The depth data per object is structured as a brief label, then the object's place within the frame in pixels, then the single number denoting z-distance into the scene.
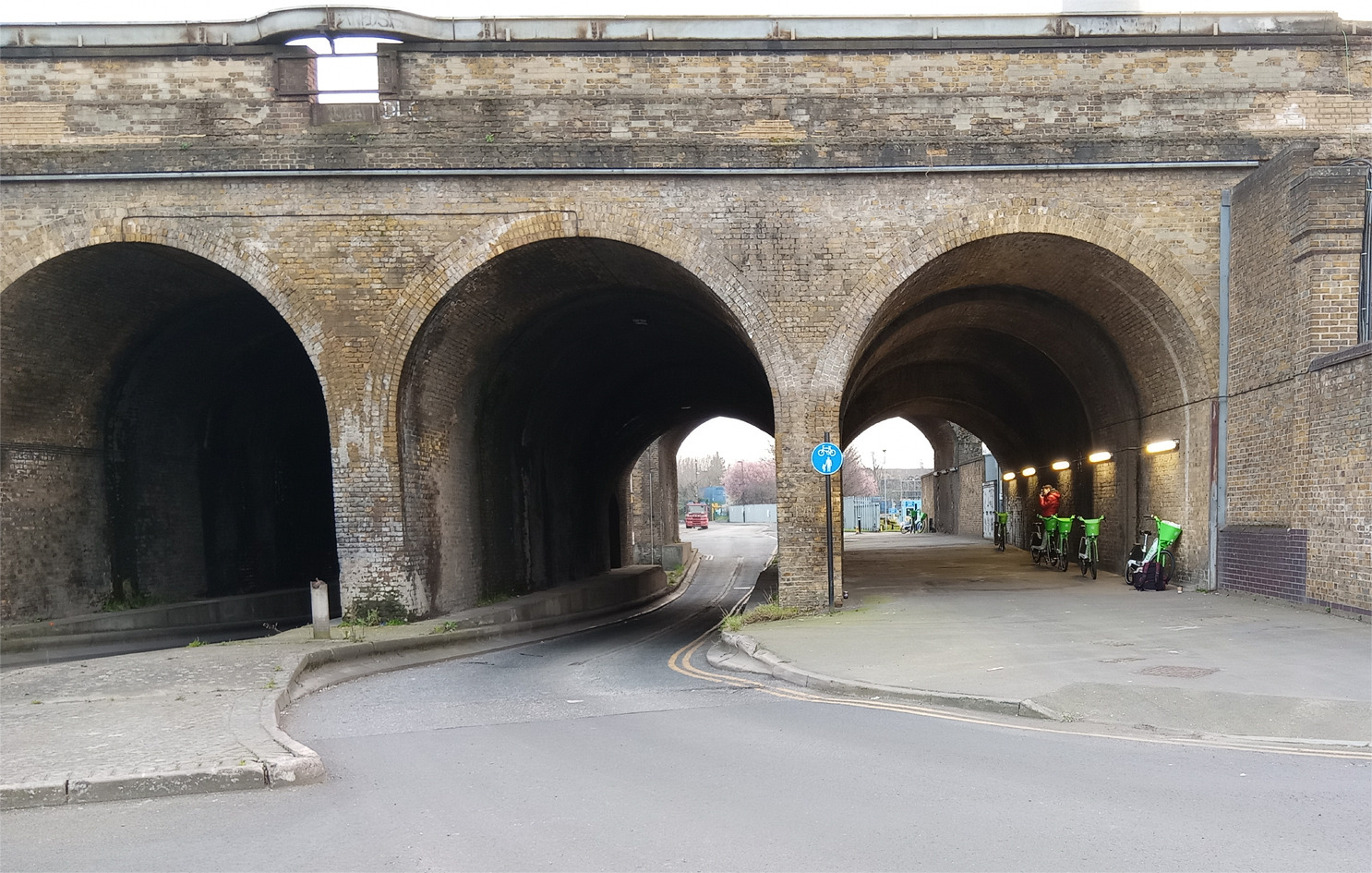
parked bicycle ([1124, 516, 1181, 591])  13.31
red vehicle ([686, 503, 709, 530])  67.12
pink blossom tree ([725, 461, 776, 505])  119.44
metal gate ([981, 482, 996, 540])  34.28
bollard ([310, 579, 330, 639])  11.57
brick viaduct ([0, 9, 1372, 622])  12.15
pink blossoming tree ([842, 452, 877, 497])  100.27
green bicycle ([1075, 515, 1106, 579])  16.44
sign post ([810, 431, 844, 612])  11.63
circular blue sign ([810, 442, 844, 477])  11.63
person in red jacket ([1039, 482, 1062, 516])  20.16
